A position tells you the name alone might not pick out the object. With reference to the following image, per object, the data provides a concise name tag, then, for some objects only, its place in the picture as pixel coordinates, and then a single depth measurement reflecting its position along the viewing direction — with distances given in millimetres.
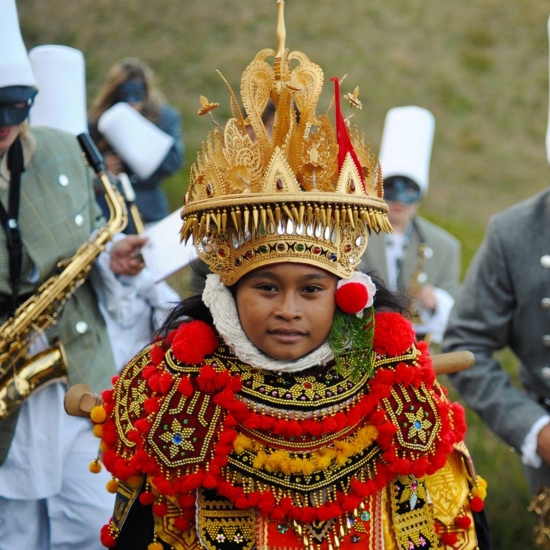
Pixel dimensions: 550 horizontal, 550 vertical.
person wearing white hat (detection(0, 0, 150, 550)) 4211
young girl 2955
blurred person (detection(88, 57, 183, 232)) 6465
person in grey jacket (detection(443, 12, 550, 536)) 4371
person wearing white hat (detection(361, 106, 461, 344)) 6727
